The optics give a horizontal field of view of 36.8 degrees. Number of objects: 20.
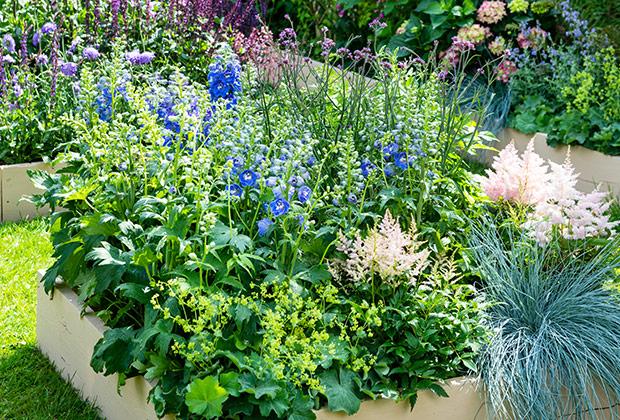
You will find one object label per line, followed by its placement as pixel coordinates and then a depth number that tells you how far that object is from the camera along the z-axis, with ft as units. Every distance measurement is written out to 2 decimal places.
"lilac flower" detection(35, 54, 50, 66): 18.16
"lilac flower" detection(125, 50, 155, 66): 15.90
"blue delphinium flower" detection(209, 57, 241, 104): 13.51
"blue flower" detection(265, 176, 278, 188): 10.81
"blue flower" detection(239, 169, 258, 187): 11.14
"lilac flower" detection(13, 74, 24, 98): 17.65
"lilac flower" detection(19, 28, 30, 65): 18.06
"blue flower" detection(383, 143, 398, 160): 11.99
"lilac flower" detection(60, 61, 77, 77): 17.37
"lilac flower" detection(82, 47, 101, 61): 16.40
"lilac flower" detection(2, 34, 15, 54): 18.21
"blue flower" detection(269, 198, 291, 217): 10.59
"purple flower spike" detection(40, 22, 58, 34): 17.90
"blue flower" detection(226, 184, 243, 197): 11.27
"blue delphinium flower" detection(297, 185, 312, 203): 10.89
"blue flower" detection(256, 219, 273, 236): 10.80
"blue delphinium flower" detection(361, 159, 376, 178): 11.97
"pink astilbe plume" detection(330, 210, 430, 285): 10.55
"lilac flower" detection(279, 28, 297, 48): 13.40
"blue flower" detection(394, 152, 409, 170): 11.86
